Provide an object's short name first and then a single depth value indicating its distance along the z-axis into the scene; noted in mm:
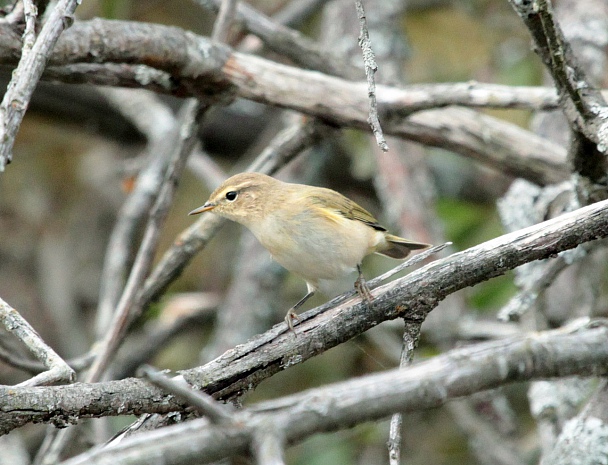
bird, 6699
